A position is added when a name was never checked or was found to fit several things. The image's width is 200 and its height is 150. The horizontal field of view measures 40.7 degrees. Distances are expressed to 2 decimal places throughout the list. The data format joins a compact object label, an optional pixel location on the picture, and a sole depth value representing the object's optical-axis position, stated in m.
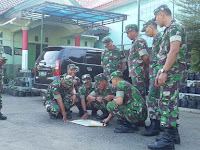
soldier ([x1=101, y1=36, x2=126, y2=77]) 5.76
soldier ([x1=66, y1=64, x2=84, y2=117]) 6.13
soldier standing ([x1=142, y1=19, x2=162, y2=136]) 4.19
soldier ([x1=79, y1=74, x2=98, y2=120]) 5.50
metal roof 11.04
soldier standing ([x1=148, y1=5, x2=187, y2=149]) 3.41
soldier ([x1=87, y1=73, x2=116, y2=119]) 5.14
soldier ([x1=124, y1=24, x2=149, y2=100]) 4.70
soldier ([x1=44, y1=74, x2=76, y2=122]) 5.24
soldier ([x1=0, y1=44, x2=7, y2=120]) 5.22
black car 7.34
